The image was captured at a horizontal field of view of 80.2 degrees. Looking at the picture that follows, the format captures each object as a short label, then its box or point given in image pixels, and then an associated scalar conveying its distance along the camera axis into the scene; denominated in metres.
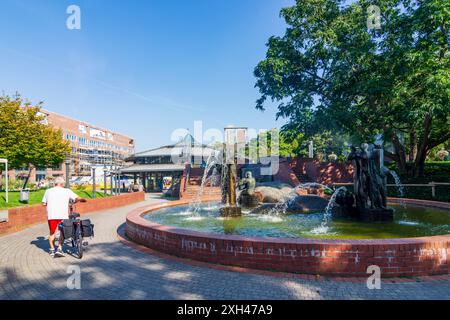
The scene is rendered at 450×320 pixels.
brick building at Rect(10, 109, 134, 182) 58.03
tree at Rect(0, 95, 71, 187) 19.75
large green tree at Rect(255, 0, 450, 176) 15.80
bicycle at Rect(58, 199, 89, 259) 6.05
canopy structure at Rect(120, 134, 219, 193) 34.59
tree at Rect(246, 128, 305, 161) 49.53
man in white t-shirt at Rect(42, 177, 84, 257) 6.11
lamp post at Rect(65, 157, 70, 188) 14.48
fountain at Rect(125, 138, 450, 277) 4.75
